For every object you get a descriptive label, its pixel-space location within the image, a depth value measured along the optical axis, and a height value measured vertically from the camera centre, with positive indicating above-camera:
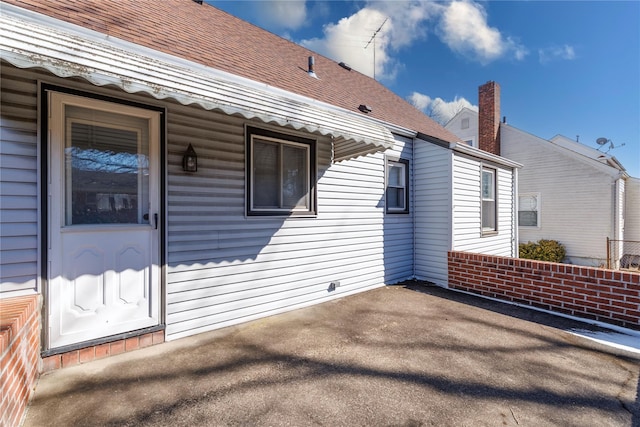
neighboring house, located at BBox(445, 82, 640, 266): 11.45 +0.78
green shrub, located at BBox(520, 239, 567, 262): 11.70 -1.73
